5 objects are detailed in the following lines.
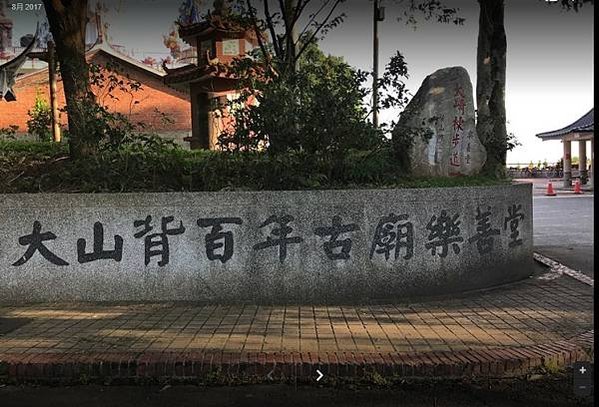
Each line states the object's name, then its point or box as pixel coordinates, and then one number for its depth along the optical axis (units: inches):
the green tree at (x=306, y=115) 299.1
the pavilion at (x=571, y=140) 1299.2
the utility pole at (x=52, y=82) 473.6
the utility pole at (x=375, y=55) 323.3
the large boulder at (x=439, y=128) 336.8
